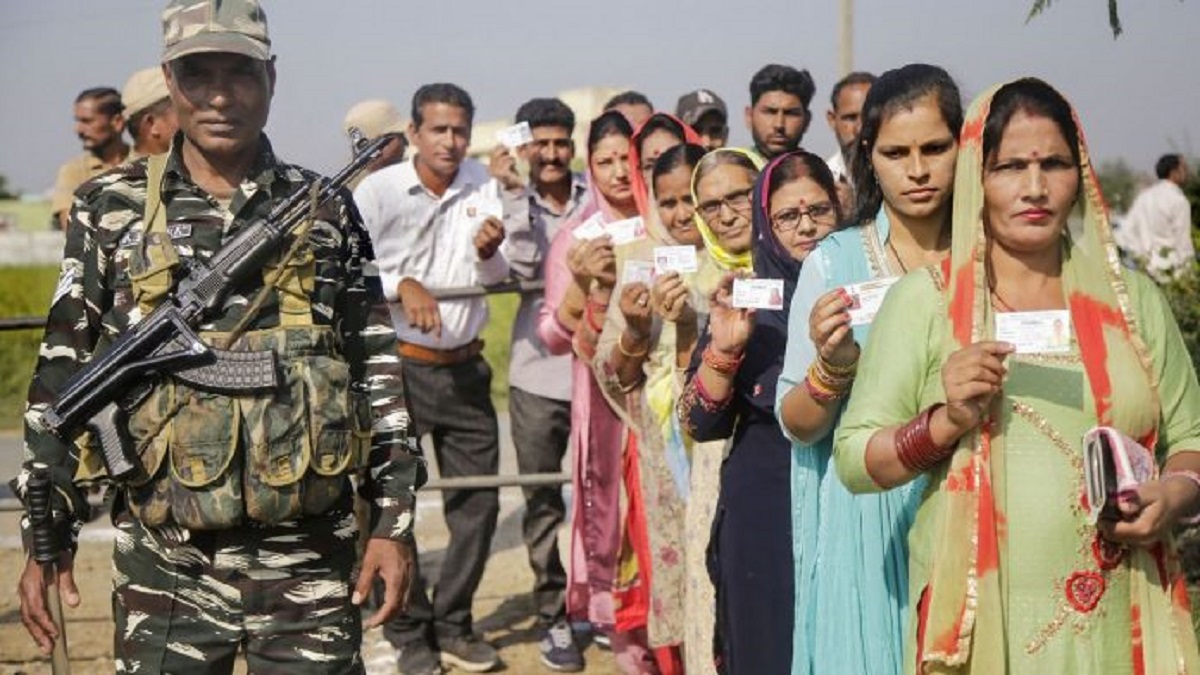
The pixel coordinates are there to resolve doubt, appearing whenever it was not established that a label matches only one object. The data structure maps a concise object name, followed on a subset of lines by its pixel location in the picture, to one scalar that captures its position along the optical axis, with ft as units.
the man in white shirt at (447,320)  23.98
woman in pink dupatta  22.27
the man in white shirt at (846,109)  26.12
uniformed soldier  12.19
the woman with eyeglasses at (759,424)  15.07
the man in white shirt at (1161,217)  44.96
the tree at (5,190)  146.51
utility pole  59.98
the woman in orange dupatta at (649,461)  19.89
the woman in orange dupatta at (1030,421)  10.35
